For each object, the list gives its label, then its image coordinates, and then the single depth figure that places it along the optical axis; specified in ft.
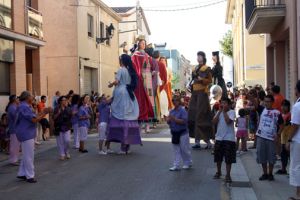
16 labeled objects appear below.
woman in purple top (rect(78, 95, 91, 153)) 47.55
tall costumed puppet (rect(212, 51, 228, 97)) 47.55
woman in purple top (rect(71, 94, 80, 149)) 47.44
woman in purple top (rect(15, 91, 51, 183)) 33.24
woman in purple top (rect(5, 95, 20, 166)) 42.63
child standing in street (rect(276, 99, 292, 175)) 31.54
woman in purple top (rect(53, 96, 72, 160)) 42.80
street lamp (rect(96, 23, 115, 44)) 103.76
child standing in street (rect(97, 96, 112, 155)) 46.26
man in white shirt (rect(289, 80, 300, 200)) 24.80
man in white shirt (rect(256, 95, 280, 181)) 31.17
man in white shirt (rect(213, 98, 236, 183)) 31.32
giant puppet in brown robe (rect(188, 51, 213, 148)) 45.34
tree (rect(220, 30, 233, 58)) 211.82
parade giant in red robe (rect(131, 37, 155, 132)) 53.52
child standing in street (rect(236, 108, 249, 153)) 44.86
